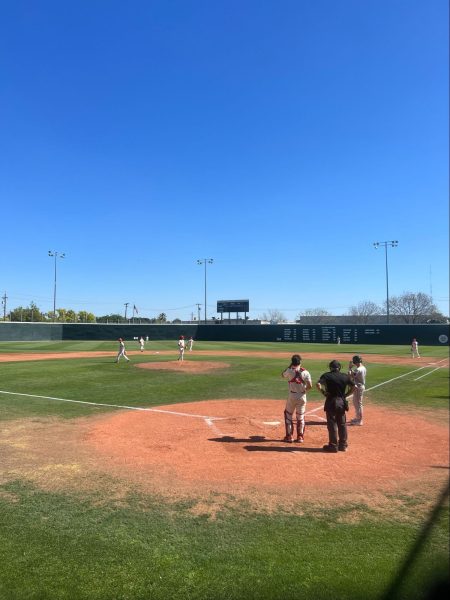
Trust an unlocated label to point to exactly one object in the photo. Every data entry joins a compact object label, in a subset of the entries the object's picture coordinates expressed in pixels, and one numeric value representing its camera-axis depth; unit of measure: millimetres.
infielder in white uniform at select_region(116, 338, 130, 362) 25922
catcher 8625
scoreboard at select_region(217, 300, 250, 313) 83381
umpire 8078
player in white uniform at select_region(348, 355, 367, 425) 10297
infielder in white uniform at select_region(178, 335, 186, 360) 27078
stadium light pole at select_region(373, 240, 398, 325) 58625
